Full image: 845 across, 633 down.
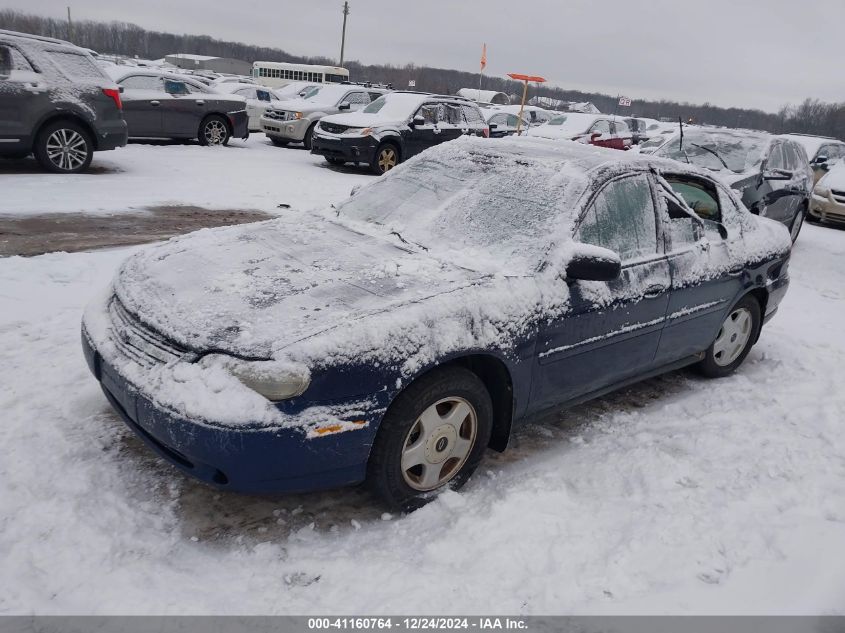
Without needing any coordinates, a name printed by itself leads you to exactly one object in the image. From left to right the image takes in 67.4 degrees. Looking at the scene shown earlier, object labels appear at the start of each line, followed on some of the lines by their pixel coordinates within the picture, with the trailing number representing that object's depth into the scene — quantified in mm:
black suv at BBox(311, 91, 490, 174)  12594
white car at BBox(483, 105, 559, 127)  23219
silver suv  15781
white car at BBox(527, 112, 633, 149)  18284
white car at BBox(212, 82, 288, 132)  18016
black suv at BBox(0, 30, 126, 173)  8609
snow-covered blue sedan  2518
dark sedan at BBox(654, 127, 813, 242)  8630
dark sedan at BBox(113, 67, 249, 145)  12820
